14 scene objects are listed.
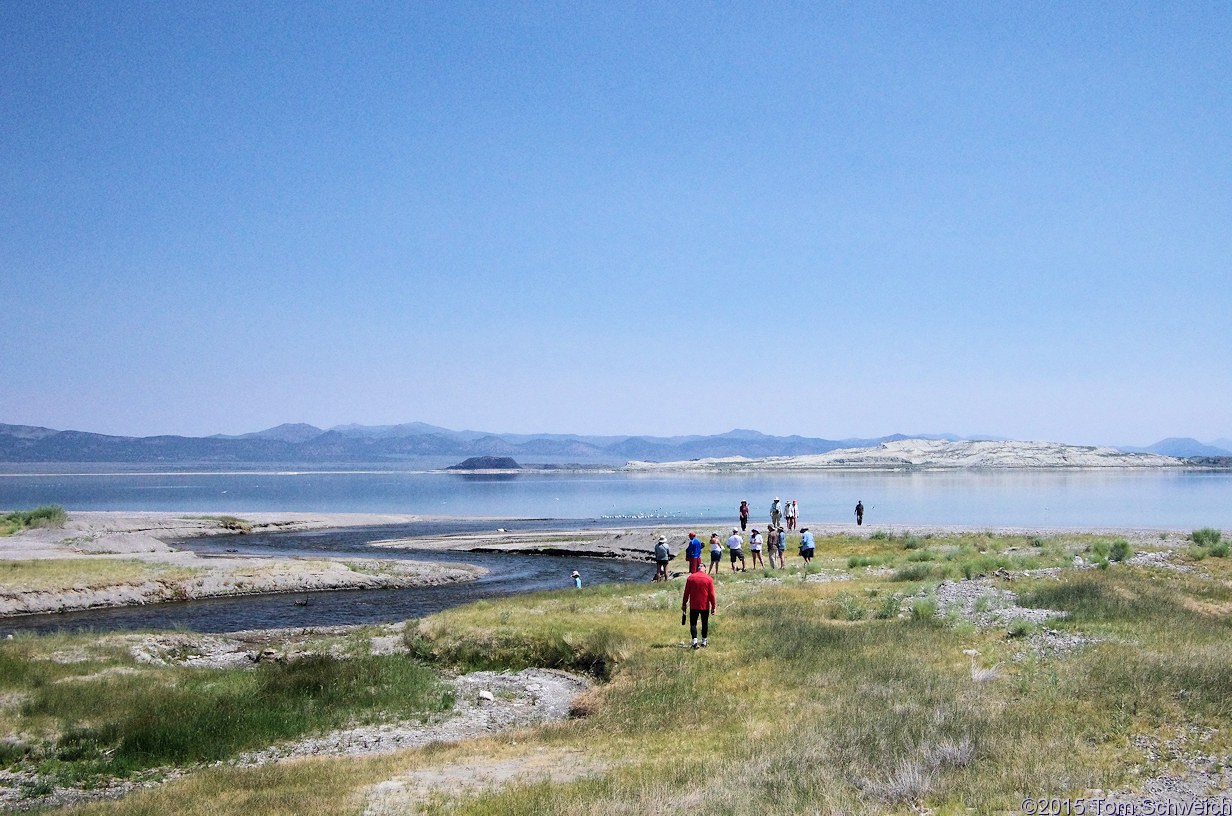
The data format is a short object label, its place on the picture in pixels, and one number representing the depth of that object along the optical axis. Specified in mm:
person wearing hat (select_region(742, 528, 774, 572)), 35656
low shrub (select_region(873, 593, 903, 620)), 21766
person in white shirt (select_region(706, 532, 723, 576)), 30545
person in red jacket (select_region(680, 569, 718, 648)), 19203
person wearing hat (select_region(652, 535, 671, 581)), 34188
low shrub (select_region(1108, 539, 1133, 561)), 33000
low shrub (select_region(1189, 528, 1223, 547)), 38719
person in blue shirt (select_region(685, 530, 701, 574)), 26191
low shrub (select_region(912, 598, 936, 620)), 20922
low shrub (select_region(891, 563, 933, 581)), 29312
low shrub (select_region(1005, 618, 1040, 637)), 18219
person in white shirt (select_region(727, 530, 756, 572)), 34312
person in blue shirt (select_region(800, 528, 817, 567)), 35125
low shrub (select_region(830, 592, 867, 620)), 21906
